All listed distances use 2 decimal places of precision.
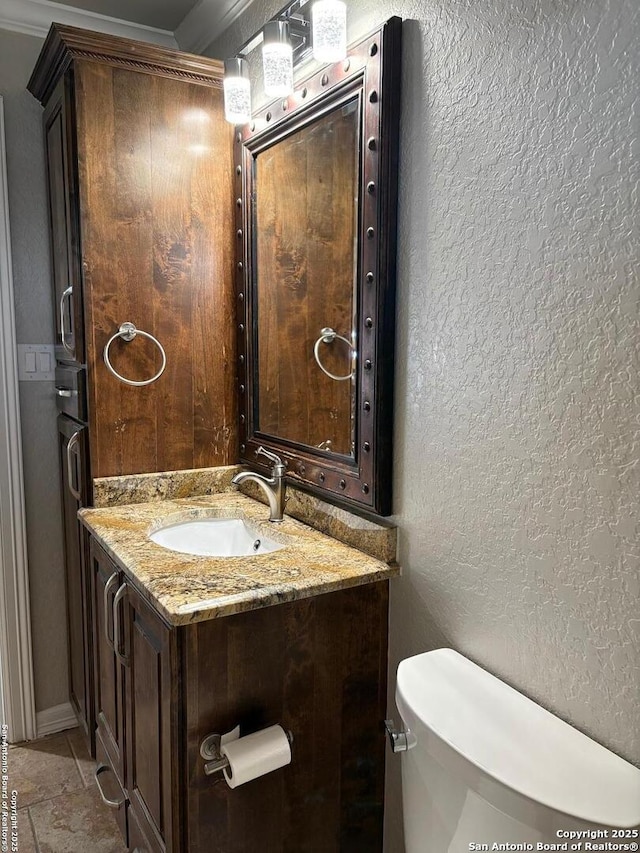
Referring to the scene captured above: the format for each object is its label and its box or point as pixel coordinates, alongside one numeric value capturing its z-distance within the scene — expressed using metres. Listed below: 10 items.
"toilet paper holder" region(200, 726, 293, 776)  1.21
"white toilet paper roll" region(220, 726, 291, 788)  1.17
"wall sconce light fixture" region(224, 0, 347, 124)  1.38
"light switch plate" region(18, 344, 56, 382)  2.13
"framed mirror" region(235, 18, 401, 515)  1.35
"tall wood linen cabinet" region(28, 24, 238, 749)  1.75
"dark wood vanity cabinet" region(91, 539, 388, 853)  1.21
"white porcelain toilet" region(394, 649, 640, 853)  0.82
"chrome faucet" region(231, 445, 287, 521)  1.71
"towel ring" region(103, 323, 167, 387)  1.82
